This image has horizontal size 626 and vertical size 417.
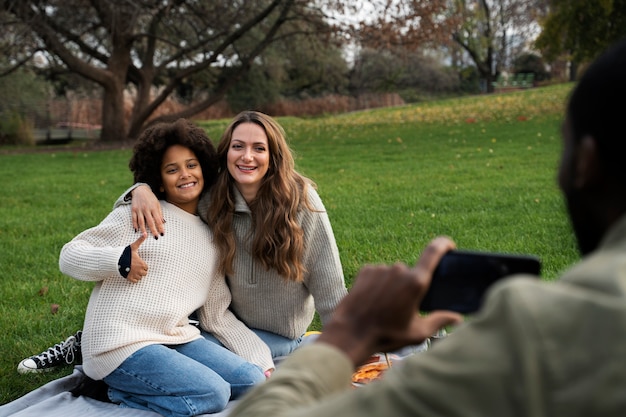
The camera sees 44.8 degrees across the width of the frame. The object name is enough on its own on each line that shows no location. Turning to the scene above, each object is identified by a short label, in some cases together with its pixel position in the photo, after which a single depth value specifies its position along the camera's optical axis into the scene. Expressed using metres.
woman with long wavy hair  4.06
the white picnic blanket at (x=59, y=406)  3.78
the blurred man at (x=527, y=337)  1.00
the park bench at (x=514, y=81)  43.78
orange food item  3.97
